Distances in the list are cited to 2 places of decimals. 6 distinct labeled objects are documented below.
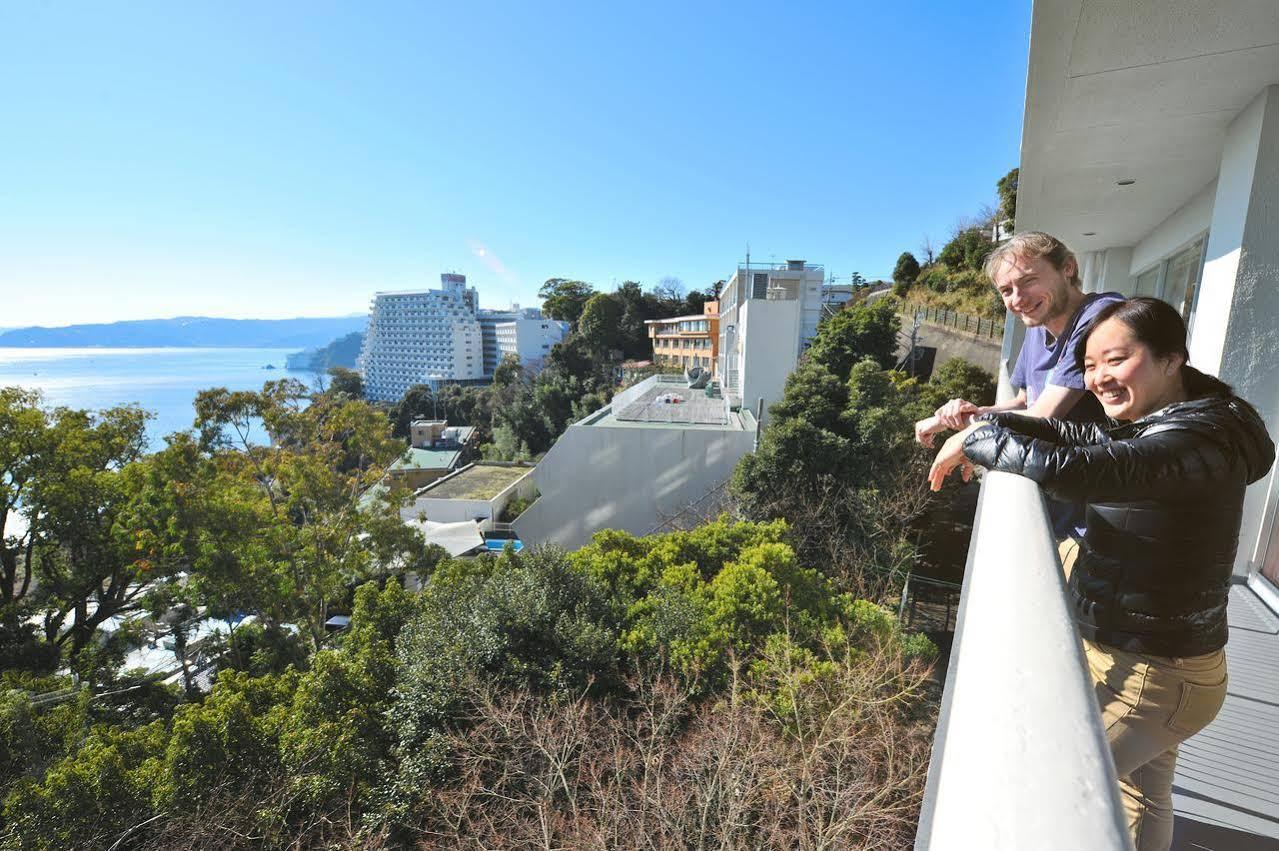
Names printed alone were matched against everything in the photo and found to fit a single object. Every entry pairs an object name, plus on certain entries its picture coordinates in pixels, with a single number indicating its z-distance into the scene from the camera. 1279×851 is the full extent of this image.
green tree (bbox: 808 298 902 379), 15.51
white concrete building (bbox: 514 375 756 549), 13.28
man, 1.55
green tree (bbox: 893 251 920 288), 23.93
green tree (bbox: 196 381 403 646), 9.23
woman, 0.99
